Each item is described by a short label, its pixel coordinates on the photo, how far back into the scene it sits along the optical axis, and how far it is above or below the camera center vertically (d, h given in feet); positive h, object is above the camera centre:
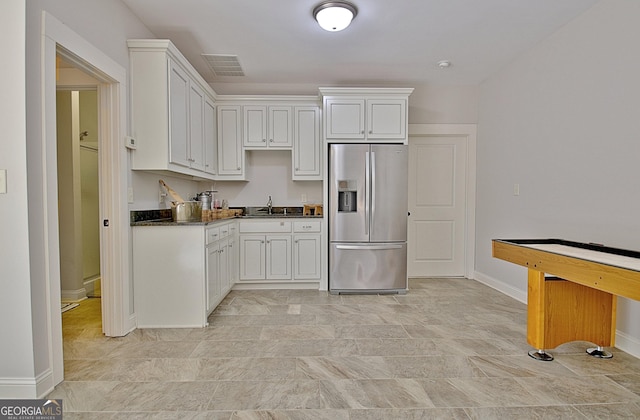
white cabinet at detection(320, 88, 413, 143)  12.74 +3.22
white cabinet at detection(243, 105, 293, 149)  13.73 +3.05
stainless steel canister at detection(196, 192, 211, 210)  12.69 -0.02
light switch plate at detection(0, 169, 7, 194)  5.62 +0.29
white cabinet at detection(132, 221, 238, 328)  9.08 -2.07
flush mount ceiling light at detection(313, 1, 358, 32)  8.54 +4.80
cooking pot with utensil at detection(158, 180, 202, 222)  10.14 -0.29
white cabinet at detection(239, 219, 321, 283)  13.03 -1.95
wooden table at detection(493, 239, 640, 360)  7.43 -2.44
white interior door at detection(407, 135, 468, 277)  15.12 -0.04
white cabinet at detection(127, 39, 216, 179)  8.97 +2.61
